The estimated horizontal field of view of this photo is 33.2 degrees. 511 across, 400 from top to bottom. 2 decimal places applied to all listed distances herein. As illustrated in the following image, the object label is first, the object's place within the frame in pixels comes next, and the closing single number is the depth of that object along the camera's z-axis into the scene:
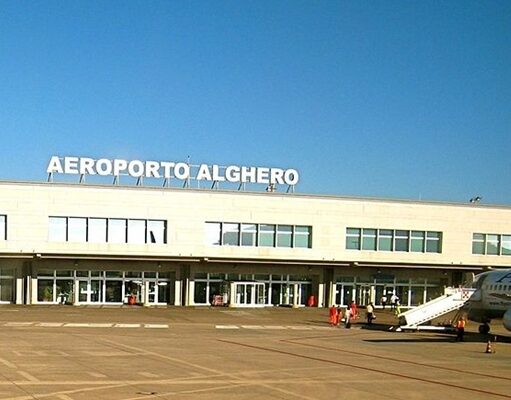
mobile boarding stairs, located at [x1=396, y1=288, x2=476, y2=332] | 59.56
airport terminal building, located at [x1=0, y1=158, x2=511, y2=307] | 77.44
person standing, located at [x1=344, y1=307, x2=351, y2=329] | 63.18
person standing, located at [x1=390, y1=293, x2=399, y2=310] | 89.25
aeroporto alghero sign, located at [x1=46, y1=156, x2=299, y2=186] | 78.69
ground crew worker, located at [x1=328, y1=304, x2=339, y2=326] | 64.19
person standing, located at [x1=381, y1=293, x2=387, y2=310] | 89.81
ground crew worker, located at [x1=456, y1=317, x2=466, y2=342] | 53.66
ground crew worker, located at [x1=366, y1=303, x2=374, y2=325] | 66.12
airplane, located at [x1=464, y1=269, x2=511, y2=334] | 58.81
